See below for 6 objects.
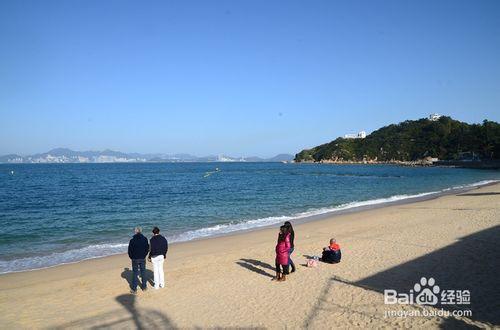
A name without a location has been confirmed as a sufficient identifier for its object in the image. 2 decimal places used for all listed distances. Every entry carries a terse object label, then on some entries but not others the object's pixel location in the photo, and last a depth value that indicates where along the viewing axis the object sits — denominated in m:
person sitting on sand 11.92
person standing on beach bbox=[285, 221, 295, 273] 10.38
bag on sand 11.55
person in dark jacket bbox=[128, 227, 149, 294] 9.79
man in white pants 9.91
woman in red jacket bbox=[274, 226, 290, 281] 10.37
